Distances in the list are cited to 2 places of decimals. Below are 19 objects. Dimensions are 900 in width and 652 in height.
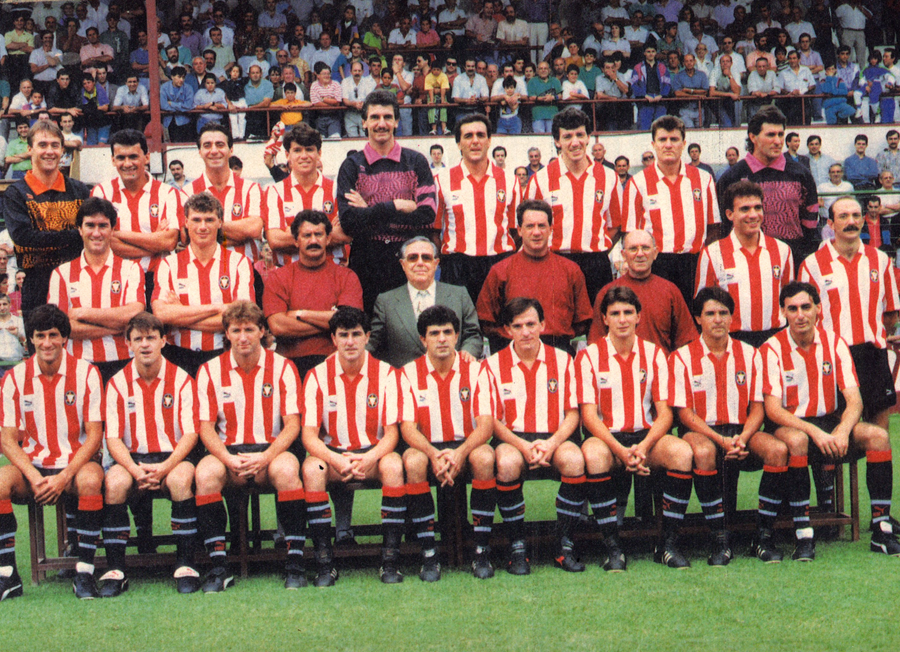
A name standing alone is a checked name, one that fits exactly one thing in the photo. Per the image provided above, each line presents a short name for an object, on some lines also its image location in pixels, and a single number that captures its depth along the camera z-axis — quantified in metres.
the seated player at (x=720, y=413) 4.93
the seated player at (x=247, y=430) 4.73
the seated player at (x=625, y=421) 4.86
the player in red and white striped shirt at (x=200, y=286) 5.19
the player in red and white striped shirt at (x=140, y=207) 5.50
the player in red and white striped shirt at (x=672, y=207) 5.75
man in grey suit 5.27
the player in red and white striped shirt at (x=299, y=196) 5.68
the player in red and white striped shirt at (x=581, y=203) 5.79
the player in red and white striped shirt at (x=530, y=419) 4.84
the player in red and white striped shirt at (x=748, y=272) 5.46
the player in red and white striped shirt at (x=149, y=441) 4.71
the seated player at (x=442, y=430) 4.81
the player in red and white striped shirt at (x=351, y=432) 4.75
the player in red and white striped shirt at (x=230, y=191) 5.57
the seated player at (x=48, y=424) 4.76
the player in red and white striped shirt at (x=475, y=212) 5.85
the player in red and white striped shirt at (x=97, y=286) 5.22
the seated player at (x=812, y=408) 4.96
